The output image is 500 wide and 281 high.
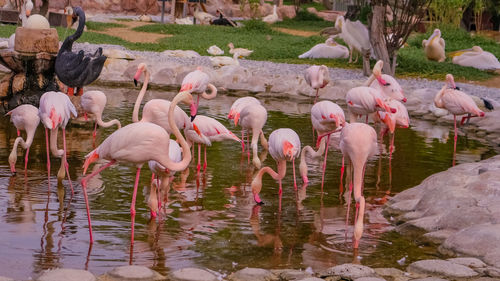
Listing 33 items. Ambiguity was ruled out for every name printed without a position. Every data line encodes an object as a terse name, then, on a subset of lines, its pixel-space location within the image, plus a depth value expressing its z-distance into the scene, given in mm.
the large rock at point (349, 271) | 9883
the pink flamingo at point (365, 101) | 17328
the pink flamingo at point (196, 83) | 19078
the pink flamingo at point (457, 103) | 20266
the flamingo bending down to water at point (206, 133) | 15937
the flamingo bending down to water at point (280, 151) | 13586
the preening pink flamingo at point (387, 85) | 20234
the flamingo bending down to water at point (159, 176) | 12273
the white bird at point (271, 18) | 57453
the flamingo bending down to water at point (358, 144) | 12859
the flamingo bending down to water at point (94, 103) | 18328
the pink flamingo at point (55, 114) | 13930
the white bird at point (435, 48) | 37687
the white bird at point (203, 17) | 54562
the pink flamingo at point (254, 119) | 17020
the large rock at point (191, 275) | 9562
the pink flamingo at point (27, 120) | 15281
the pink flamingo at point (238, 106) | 17641
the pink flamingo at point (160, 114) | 15250
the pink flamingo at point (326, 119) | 16187
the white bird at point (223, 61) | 31703
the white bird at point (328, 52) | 37031
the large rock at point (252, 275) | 9703
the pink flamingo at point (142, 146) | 11406
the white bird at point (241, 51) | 36937
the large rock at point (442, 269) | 10070
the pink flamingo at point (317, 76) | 23706
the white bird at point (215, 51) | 36875
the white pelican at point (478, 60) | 36125
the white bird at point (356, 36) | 32125
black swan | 20141
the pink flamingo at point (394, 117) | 17647
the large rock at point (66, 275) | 9125
